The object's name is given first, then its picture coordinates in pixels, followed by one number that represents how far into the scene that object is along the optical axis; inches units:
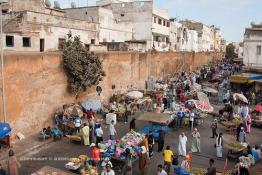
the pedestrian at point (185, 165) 473.1
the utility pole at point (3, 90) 569.6
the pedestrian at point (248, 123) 743.8
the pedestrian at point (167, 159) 490.0
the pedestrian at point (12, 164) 430.9
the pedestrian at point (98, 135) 607.5
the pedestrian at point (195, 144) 598.0
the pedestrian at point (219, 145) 573.2
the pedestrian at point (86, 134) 614.7
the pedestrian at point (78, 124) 673.6
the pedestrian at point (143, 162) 490.6
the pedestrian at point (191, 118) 754.9
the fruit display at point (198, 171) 457.4
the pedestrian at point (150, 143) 567.5
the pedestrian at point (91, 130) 647.1
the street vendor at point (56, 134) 646.5
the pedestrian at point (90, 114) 753.8
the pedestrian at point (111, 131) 640.4
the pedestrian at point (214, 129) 694.0
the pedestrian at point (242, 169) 453.4
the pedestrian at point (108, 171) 413.7
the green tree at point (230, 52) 3723.9
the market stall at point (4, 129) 514.5
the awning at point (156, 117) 651.5
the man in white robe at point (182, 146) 565.3
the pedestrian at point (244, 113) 764.9
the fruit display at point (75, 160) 482.3
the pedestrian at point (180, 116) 759.1
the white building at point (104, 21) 1403.8
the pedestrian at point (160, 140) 591.5
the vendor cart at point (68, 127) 685.9
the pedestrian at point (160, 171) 420.5
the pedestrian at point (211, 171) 422.0
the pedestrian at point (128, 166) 470.2
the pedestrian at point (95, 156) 495.8
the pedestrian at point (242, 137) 623.7
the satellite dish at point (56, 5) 1486.5
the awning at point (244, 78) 1133.7
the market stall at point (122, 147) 507.2
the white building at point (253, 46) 1284.4
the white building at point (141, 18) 1633.9
